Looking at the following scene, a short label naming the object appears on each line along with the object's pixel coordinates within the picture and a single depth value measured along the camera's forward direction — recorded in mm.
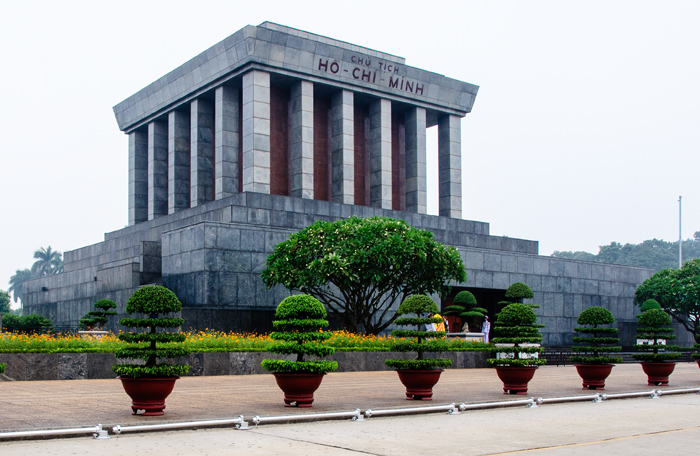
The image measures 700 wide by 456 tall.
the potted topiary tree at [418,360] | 15109
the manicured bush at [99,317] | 28875
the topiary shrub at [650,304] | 41188
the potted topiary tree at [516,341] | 16797
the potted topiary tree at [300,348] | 13516
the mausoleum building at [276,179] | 32000
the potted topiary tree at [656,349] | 20359
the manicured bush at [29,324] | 36375
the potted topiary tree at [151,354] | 12141
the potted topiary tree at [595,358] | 18547
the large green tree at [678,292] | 42281
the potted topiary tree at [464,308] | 33344
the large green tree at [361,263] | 27422
